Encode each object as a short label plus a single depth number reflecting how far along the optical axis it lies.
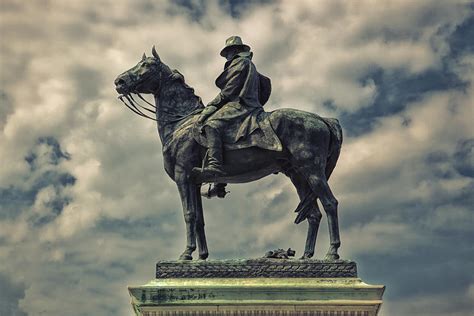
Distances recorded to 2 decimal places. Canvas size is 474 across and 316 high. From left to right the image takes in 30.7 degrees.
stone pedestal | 16.08
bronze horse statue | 17.00
